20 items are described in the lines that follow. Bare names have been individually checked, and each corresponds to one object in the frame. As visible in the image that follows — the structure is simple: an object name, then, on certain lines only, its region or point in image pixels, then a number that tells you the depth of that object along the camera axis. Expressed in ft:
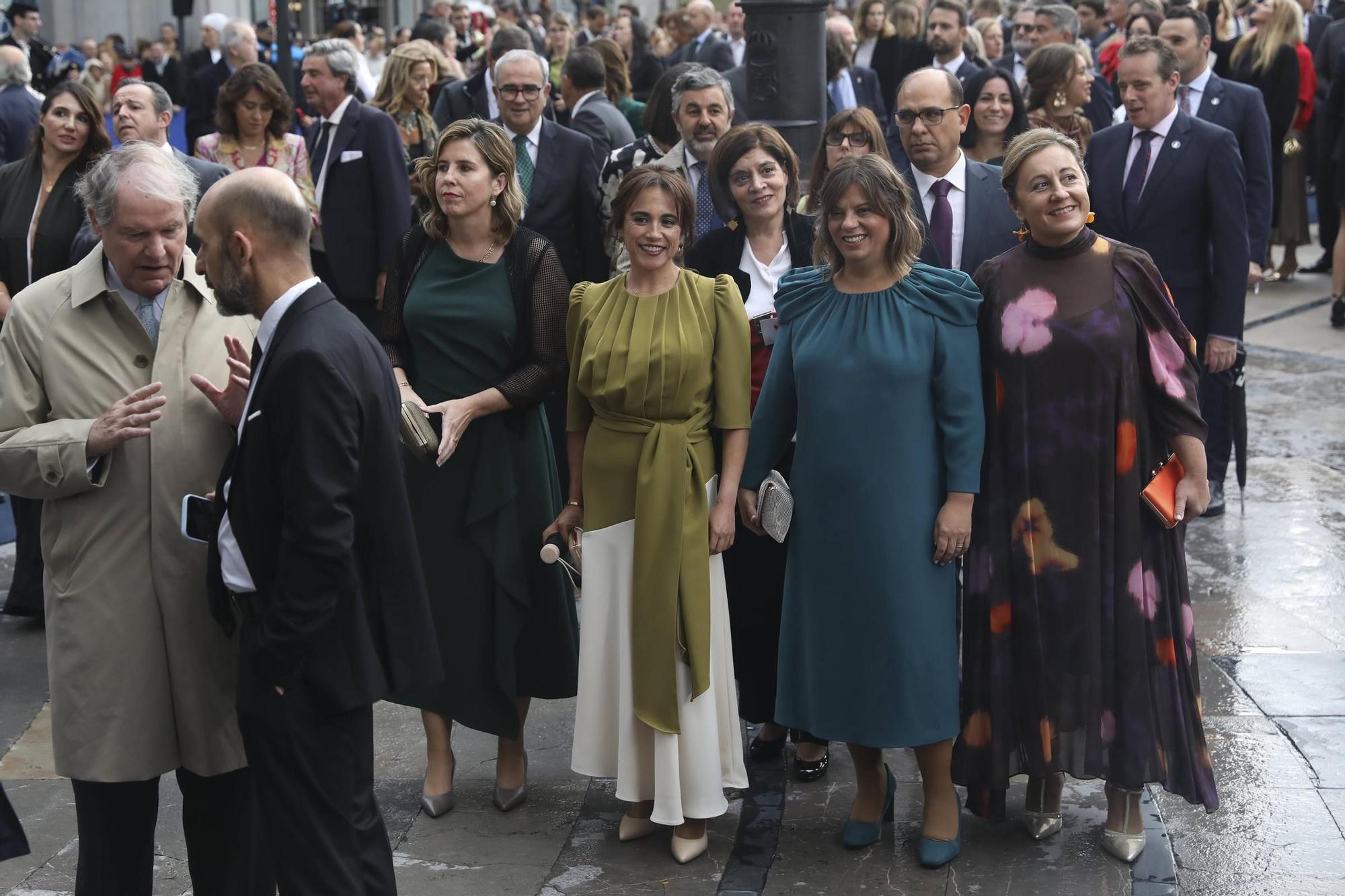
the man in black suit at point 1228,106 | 24.06
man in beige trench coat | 11.86
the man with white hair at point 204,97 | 41.06
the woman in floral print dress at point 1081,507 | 13.85
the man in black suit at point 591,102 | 27.61
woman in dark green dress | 15.67
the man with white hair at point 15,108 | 31.35
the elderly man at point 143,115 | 21.43
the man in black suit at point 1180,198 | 21.75
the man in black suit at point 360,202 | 25.08
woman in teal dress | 13.88
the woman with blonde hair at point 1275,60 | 39.75
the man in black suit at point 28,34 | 51.31
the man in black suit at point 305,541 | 10.64
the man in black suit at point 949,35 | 33.27
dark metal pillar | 22.17
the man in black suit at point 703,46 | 42.47
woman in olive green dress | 14.56
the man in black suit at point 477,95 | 28.66
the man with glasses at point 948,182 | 17.74
